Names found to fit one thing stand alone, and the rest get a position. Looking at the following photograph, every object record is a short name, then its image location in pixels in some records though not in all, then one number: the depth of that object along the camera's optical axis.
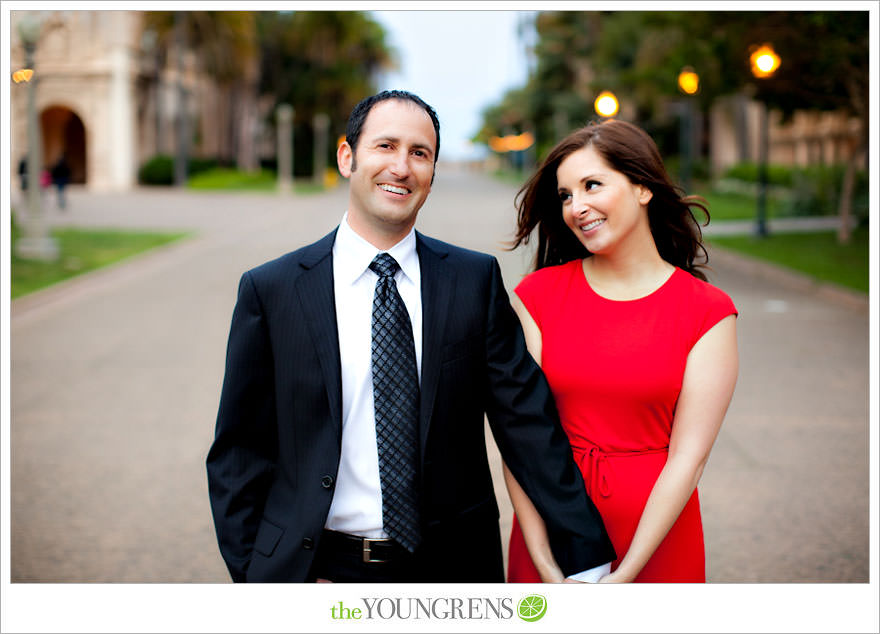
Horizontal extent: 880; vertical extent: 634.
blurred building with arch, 40.41
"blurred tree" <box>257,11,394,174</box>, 59.22
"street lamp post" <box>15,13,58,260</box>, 15.24
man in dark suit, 2.16
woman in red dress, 2.26
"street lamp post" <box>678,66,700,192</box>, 18.64
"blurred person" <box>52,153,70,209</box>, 26.92
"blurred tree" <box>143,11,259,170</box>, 45.31
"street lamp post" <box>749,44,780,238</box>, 15.19
